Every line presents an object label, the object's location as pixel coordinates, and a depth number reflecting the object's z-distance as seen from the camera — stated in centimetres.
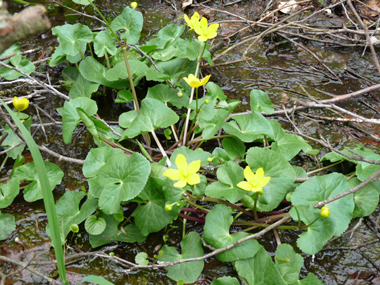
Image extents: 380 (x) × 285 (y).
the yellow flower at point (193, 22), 52
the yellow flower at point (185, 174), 42
